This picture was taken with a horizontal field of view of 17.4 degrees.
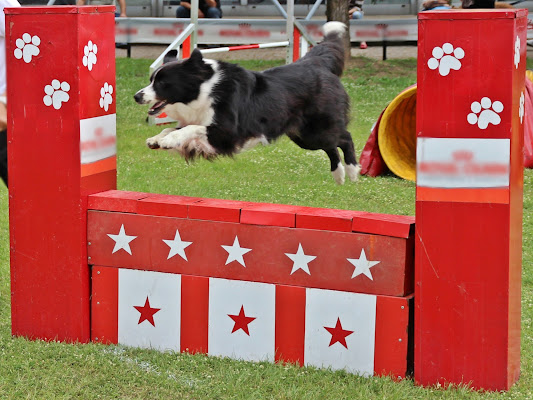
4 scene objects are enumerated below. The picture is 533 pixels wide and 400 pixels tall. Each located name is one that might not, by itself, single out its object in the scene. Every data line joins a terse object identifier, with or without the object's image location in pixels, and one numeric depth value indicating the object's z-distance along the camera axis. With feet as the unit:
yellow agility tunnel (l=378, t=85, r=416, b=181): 53.50
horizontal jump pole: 61.54
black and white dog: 27.11
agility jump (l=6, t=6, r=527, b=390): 21.92
